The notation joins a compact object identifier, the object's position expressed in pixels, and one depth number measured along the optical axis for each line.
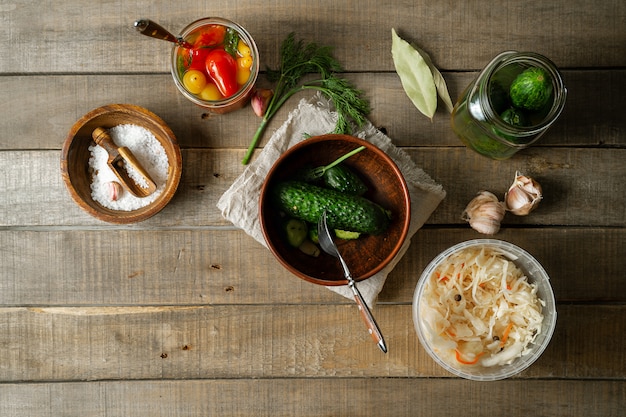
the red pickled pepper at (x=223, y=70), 1.15
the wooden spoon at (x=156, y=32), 1.04
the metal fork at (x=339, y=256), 1.07
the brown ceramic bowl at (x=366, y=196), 1.11
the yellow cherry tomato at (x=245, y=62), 1.17
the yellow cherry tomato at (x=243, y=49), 1.17
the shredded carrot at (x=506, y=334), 1.15
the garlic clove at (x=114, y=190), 1.20
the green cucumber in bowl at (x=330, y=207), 1.10
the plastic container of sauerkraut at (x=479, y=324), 1.13
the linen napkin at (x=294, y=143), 1.21
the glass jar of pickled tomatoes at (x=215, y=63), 1.15
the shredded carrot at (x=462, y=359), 1.14
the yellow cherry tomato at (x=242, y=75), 1.17
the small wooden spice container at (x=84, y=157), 1.16
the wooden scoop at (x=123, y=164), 1.18
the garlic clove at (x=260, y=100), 1.22
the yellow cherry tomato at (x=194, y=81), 1.15
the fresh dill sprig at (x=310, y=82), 1.22
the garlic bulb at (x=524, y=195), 1.19
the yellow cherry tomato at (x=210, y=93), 1.16
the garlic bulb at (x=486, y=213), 1.20
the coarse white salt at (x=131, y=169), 1.21
